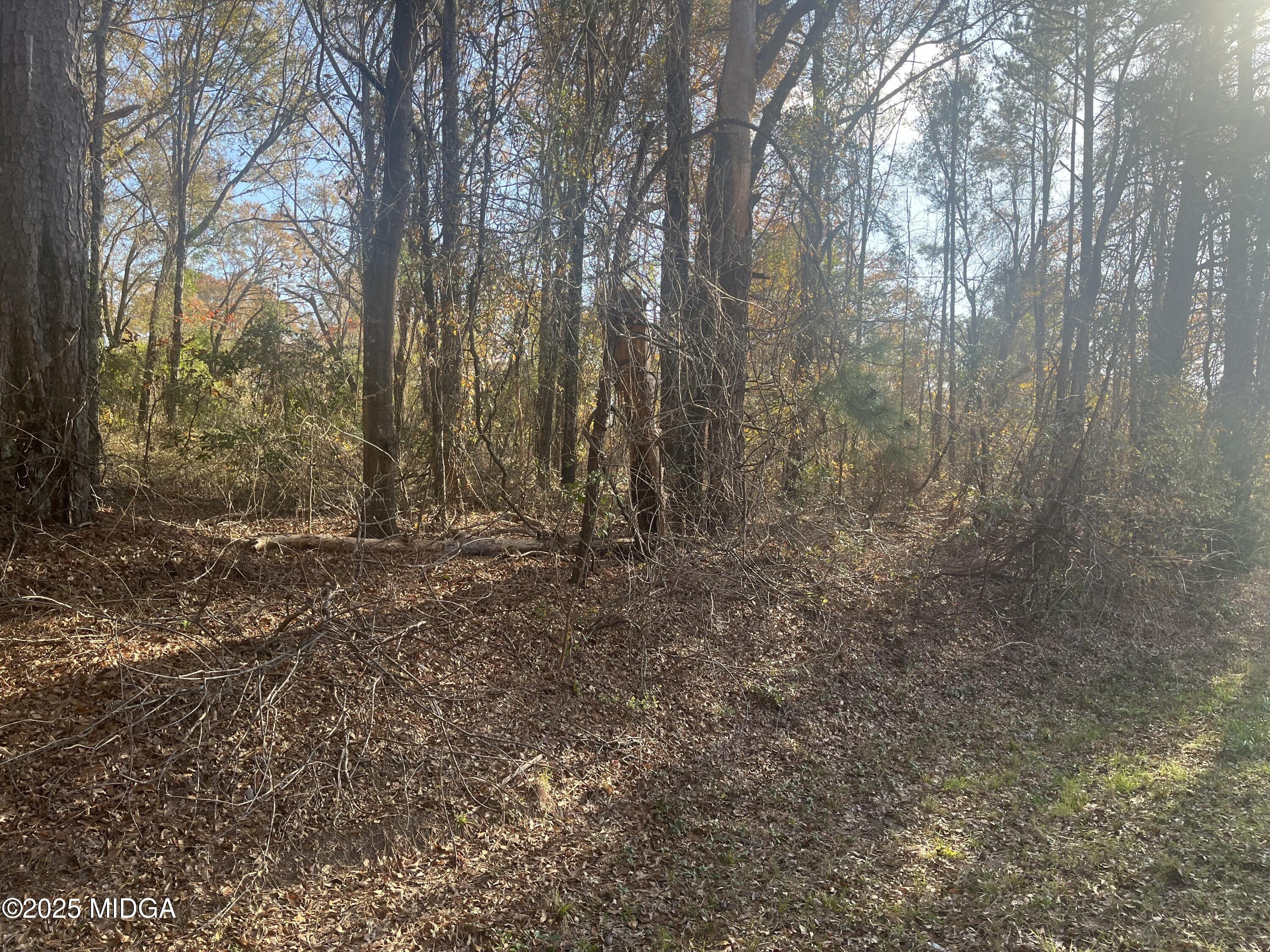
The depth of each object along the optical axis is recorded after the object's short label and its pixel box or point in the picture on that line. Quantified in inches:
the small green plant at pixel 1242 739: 237.0
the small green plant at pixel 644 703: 223.8
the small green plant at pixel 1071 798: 200.2
